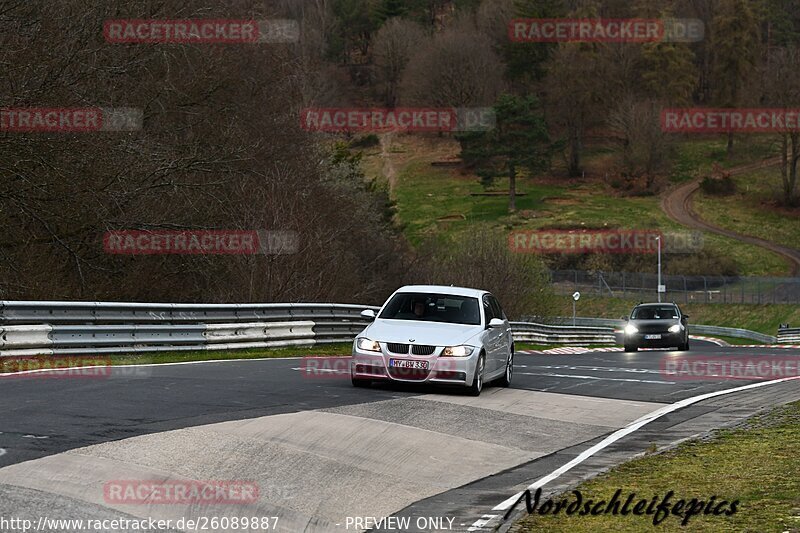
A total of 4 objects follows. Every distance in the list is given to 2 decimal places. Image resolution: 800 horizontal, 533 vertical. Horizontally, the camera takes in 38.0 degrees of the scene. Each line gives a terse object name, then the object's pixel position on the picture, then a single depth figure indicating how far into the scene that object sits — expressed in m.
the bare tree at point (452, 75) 126.75
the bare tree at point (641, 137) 118.75
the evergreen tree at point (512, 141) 116.06
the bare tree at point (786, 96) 112.00
